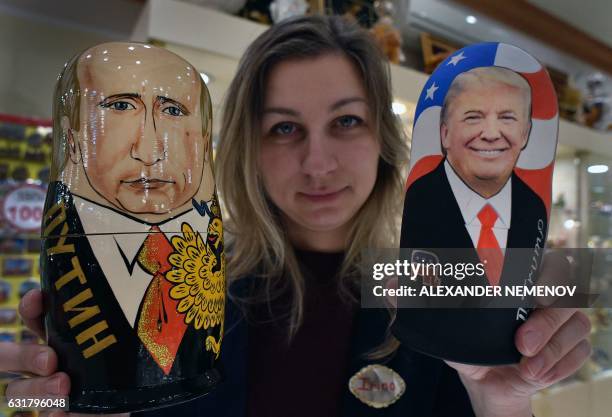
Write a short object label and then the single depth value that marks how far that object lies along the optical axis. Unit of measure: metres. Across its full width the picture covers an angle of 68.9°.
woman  0.61
